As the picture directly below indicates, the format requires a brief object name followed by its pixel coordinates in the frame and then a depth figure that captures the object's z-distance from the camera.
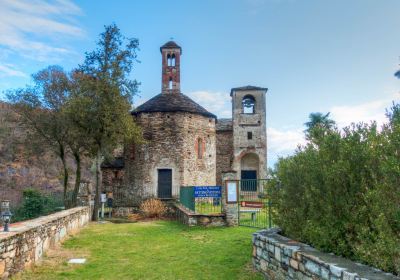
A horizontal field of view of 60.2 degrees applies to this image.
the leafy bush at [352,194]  4.24
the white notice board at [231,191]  13.34
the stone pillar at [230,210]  13.38
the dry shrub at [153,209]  20.02
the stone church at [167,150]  23.39
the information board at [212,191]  14.54
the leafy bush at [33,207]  19.84
